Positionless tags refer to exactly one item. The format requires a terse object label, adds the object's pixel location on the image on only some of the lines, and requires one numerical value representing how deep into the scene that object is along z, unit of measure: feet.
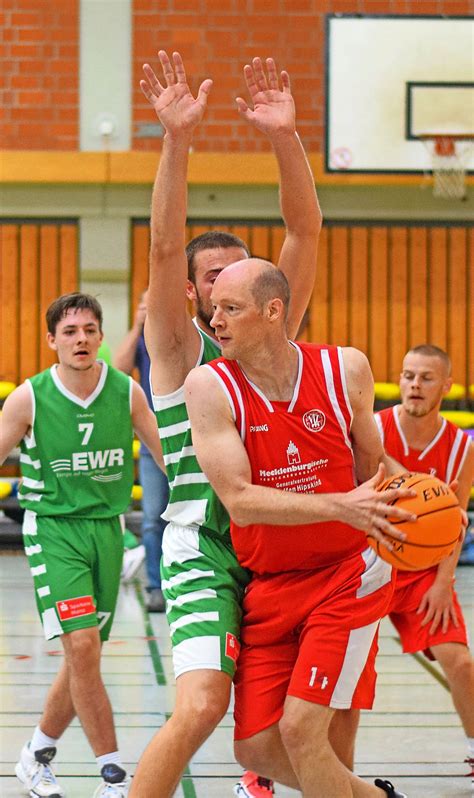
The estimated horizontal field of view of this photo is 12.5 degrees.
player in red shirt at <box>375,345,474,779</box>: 26.31
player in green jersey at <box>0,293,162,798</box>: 25.75
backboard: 65.39
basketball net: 65.49
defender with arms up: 18.15
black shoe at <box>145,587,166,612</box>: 49.66
